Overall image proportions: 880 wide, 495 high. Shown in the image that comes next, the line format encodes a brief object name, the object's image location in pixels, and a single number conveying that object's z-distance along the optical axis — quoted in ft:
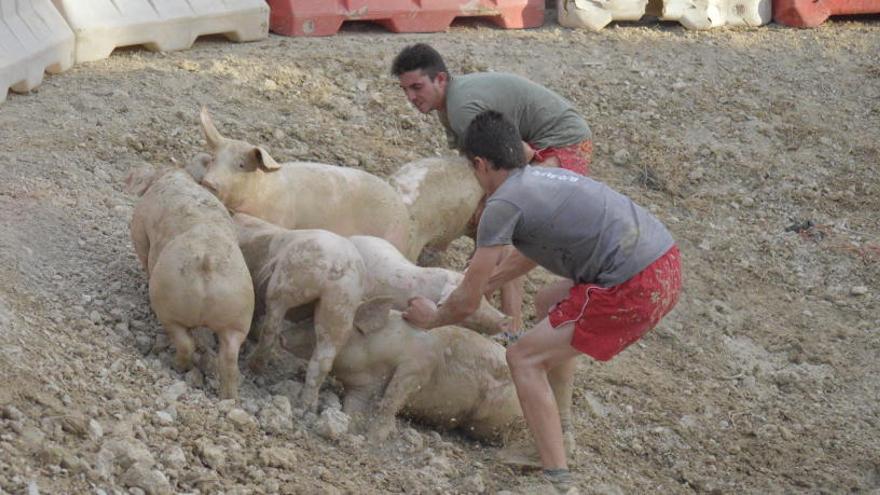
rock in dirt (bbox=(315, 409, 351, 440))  41.47
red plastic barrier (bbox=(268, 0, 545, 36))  74.13
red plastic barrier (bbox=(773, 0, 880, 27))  86.58
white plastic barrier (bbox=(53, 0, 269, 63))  64.64
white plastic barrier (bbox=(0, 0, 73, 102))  59.36
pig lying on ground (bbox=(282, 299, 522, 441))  44.14
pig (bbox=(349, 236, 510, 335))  45.39
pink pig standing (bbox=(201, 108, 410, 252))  47.70
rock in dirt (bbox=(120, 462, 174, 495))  34.06
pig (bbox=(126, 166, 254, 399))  40.88
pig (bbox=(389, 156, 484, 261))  53.52
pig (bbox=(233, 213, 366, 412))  43.01
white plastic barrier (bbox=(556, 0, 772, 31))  81.56
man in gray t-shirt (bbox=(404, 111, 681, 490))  40.37
